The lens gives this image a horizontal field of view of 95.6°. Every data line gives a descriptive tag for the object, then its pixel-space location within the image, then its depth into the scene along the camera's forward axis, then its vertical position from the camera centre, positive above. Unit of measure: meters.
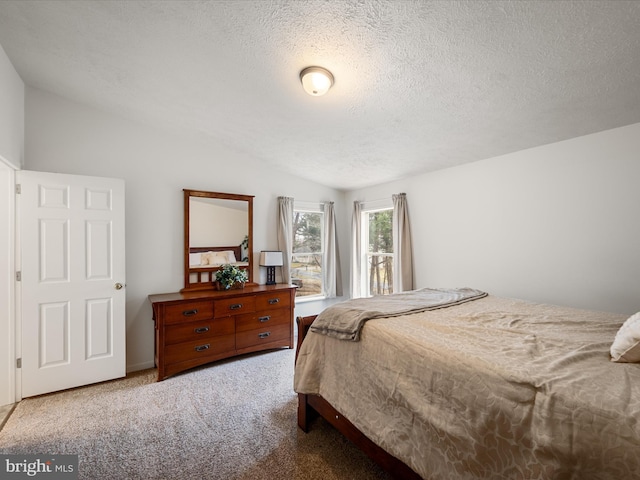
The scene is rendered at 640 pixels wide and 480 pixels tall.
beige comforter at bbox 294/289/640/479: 0.92 -0.60
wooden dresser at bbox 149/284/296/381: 2.83 -0.80
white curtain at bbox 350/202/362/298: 4.54 -0.05
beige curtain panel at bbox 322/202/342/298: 4.56 -0.14
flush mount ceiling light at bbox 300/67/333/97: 2.02 +1.19
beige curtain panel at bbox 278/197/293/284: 4.02 +0.19
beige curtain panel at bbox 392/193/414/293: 3.78 +0.01
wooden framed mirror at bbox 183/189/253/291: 3.42 +0.20
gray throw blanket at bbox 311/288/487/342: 1.80 -0.44
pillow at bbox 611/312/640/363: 1.16 -0.43
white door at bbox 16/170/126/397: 2.50 -0.24
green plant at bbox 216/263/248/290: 3.35 -0.31
